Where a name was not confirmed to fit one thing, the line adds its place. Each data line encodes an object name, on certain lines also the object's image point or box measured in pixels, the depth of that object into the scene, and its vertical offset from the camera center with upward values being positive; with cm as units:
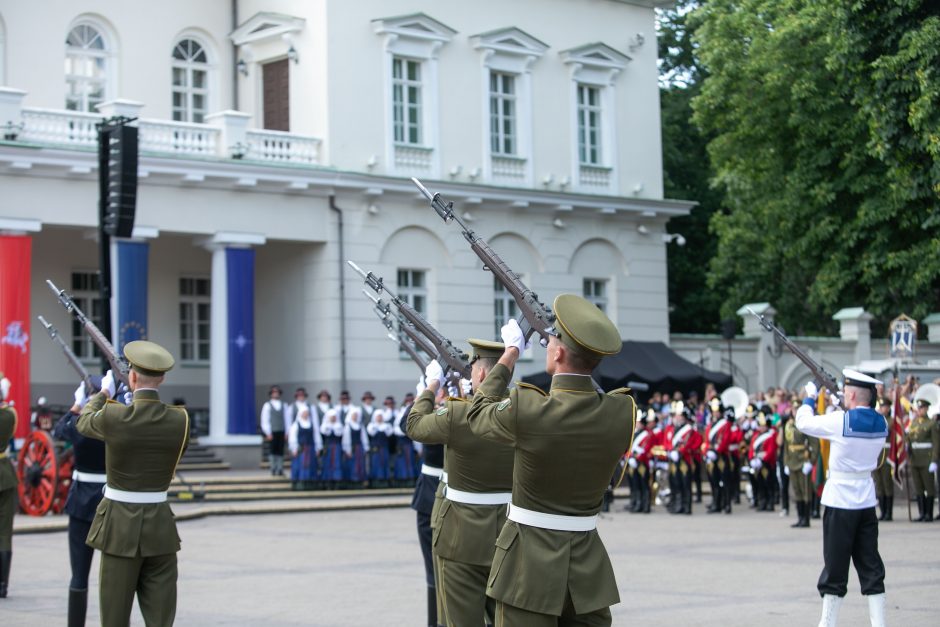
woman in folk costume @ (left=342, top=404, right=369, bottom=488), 2970 -209
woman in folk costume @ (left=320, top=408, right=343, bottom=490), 2945 -205
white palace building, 3111 +355
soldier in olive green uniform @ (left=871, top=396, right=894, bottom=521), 2352 -236
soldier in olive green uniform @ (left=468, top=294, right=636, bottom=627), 722 -66
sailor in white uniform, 1152 -112
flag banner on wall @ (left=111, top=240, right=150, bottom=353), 2970 +109
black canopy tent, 3347 -81
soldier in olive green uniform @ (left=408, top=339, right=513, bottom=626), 931 -99
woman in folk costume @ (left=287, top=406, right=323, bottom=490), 2905 -205
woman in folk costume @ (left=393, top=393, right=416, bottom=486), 3053 -237
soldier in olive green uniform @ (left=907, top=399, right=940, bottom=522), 2331 -191
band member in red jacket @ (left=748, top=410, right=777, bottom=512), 2569 -211
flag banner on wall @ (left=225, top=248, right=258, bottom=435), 3142 +6
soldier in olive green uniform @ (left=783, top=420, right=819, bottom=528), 2252 -194
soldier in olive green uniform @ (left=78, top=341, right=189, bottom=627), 974 -95
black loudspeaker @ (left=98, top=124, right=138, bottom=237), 2275 +245
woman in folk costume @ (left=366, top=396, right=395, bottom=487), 3000 -203
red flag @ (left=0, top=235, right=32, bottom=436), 2842 +64
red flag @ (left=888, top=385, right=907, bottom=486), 2255 -163
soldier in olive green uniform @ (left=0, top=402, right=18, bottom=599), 1409 -137
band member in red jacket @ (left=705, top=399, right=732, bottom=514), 2580 -212
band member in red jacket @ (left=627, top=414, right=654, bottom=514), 2633 -230
